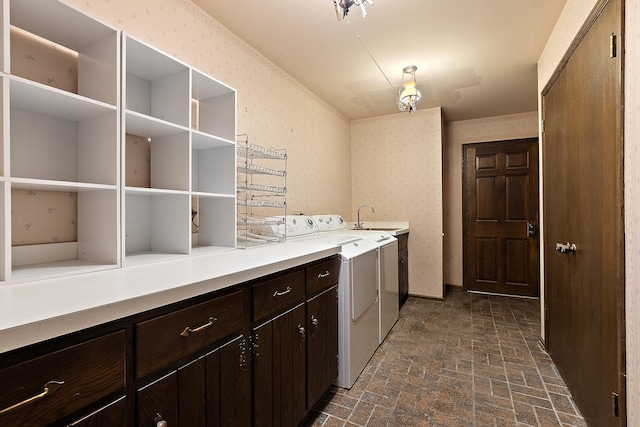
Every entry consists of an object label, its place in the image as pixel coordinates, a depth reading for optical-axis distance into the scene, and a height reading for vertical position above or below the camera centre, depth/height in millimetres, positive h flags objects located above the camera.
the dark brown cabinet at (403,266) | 3594 -696
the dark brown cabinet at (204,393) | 824 -566
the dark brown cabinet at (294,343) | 1235 -641
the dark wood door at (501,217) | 4051 -85
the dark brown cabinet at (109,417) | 670 -483
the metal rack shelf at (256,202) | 2002 +78
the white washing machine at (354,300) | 1907 -613
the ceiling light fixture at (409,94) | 2697 +1081
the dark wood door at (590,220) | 1232 -48
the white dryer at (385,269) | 2562 -537
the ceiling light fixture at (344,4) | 1411 +1005
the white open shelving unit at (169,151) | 1445 +340
